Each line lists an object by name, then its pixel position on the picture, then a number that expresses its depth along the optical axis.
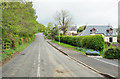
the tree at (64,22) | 48.81
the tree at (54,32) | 68.56
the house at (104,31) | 47.87
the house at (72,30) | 87.69
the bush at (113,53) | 13.61
